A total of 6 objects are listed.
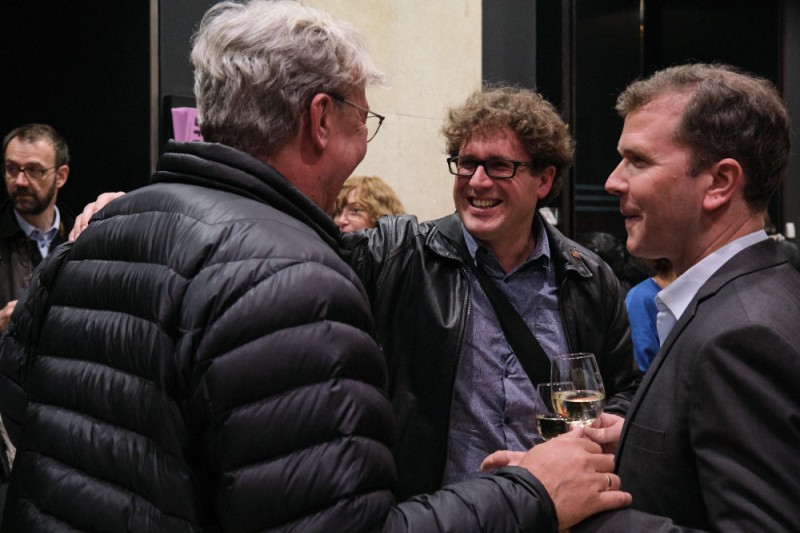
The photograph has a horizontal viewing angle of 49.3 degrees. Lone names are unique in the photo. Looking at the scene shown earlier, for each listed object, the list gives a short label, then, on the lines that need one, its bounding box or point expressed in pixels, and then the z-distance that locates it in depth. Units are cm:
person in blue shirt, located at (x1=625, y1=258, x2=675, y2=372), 393
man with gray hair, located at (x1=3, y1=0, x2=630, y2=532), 127
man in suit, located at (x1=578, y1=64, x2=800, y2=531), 145
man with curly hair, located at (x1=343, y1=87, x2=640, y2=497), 258
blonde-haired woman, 430
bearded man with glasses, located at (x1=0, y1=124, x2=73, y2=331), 448
